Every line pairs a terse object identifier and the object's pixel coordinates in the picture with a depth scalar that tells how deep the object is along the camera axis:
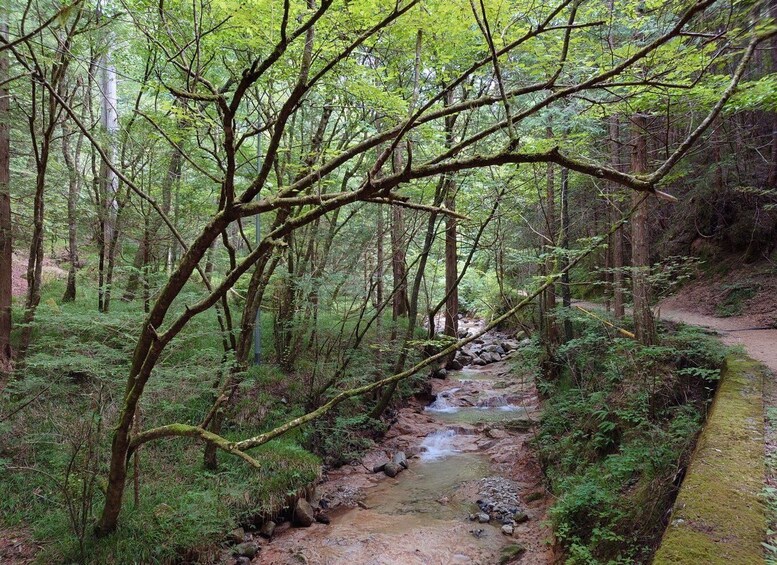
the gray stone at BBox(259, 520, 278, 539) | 6.18
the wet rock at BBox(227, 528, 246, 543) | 5.75
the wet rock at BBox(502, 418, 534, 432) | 9.66
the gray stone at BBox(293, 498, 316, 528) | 6.53
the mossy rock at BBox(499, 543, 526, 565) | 5.41
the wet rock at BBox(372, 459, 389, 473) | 8.34
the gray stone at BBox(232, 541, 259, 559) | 5.60
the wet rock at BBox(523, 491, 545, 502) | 6.79
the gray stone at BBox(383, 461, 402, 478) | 8.18
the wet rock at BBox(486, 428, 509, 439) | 9.52
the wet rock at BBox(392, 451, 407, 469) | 8.50
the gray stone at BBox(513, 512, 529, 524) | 6.27
